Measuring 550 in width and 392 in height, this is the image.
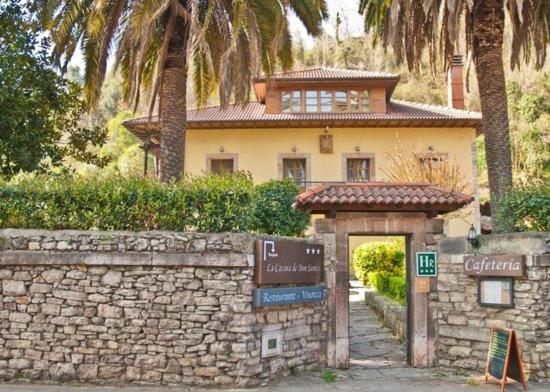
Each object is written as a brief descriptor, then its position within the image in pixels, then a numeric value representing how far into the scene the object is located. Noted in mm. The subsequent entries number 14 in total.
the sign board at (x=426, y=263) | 9320
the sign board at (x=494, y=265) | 8305
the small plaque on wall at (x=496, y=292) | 8461
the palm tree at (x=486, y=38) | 11047
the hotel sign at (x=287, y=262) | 8055
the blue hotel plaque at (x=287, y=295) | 7977
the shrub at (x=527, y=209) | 8633
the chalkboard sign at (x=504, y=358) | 7586
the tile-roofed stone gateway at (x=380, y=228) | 9031
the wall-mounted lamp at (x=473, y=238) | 8959
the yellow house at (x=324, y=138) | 22109
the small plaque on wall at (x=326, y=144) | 22203
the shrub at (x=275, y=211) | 9320
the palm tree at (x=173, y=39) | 10125
